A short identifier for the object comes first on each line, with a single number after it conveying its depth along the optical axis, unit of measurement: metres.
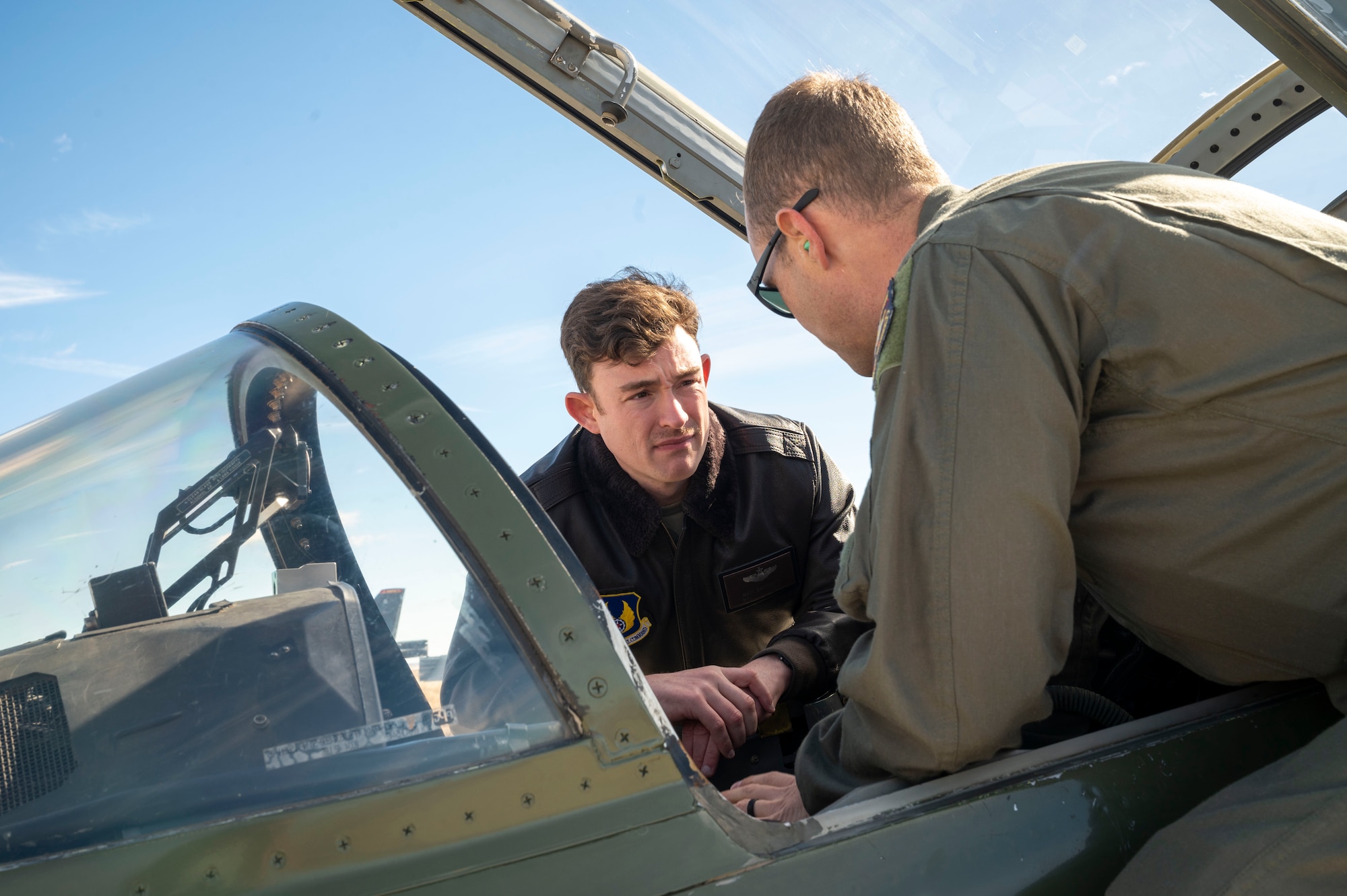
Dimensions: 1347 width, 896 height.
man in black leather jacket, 2.27
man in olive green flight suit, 0.96
